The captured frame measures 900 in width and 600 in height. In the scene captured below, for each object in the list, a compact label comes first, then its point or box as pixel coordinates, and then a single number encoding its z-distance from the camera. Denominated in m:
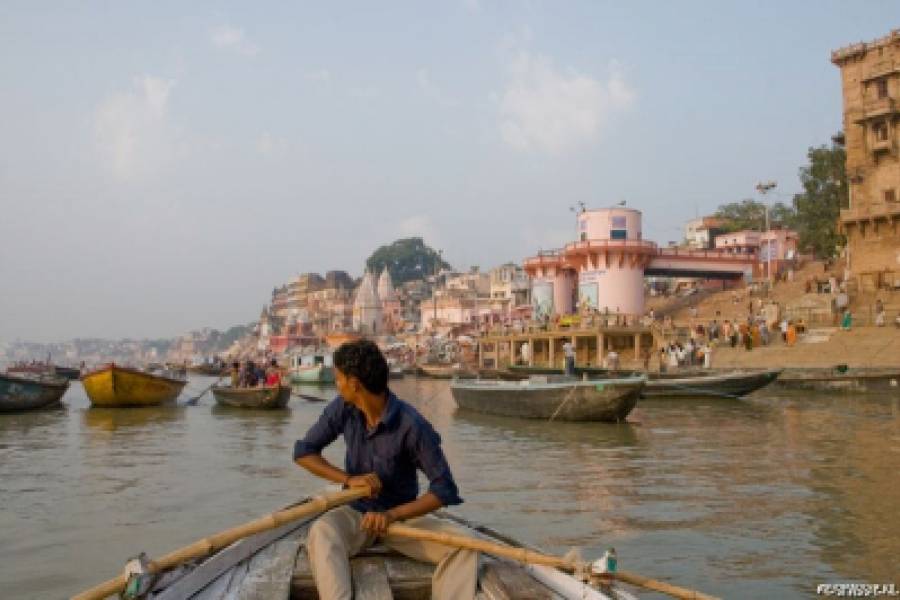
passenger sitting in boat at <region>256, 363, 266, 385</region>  26.47
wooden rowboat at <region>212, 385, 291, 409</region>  23.58
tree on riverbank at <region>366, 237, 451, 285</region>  138.38
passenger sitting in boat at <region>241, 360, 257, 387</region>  26.30
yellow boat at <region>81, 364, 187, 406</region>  24.38
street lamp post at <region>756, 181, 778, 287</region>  45.22
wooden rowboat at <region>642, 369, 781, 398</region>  22.77
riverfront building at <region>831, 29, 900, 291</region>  35.91
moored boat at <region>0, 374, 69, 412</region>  23.30
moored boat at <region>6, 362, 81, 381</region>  58.33
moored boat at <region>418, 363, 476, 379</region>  50.73
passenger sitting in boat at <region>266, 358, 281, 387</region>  24.16
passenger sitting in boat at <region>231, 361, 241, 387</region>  26.98
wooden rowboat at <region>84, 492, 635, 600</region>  3.56
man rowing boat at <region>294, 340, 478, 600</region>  3.79
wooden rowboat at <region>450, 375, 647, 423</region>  16.98
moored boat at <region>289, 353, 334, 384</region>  45.34
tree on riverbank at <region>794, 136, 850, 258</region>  50.16
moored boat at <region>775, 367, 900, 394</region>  24.09
